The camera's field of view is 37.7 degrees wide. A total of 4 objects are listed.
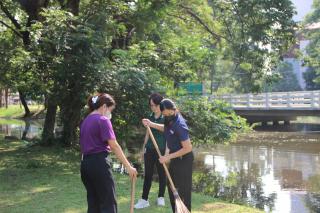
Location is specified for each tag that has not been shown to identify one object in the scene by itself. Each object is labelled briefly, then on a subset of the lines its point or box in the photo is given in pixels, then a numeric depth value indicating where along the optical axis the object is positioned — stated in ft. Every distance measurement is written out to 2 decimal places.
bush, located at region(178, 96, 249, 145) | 39.91
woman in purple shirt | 15.75
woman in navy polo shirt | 17.56
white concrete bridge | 94.12
